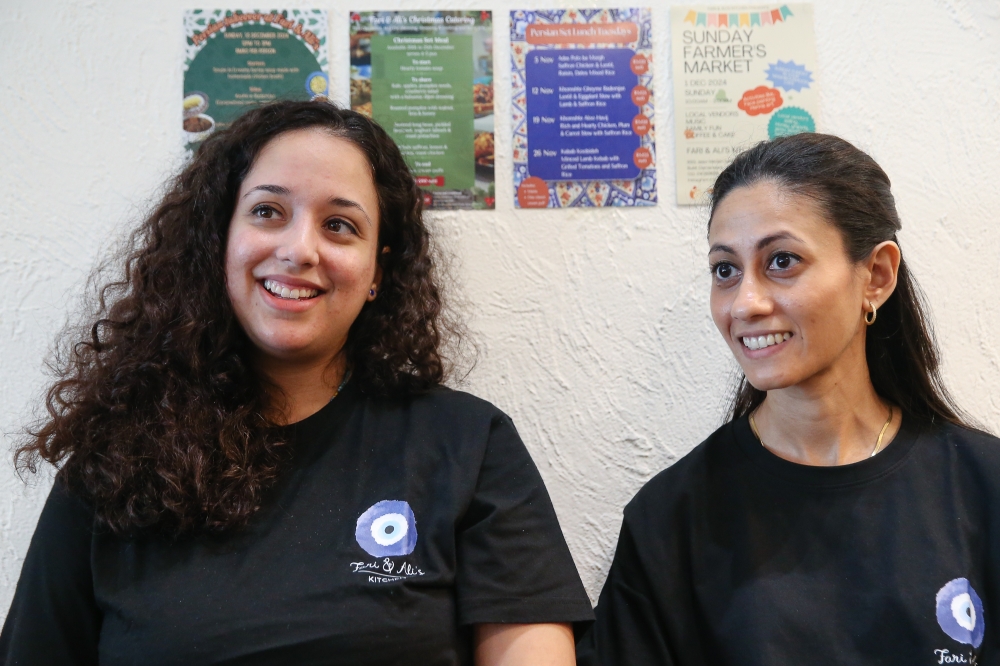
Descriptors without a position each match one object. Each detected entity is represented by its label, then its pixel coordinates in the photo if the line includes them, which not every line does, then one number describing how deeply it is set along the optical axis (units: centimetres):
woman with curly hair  99
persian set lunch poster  145
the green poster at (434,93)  144
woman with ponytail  104
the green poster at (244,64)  144
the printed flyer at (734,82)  145
